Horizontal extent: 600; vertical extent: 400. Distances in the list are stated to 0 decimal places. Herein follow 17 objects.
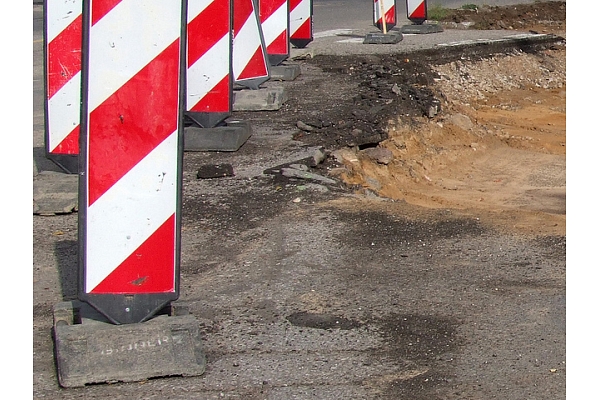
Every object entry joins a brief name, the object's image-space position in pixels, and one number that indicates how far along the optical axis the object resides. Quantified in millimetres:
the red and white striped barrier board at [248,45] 13445
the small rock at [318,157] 10780
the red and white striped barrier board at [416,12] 22947
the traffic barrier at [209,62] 11510
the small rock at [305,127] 12661
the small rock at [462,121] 14639
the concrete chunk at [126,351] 5704
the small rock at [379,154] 11811
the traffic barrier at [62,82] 10171
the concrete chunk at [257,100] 14326
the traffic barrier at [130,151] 5655
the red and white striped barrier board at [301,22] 18559
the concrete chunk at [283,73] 16906
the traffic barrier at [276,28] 16785
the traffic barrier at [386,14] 21819
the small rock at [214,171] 10425
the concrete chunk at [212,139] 11775
